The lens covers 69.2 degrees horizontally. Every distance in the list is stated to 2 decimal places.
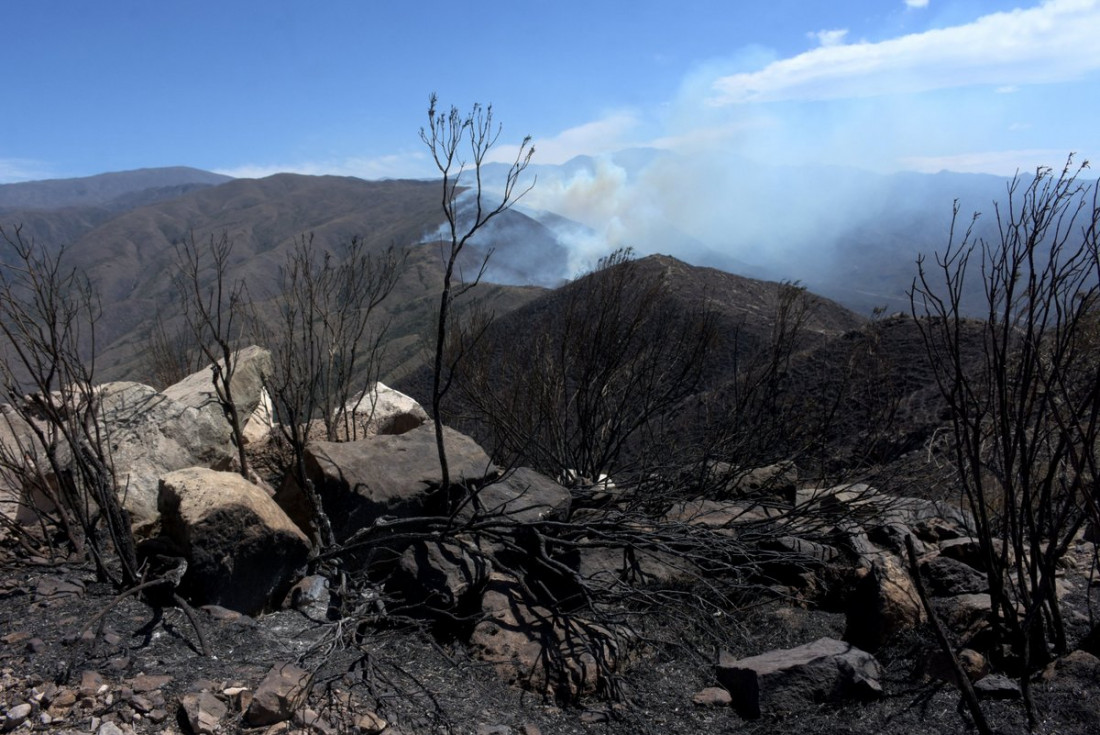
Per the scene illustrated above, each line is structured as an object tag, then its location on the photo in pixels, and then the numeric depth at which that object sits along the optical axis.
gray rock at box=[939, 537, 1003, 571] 5.54
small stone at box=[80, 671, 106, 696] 3.38
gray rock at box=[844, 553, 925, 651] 4.61
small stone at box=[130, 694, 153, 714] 3.34
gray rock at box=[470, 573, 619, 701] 4.30
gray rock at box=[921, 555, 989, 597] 5.04
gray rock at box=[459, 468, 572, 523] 5.24
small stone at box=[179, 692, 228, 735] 3.28
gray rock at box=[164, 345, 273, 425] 6.42
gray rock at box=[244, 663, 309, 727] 3.38
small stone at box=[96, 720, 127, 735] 3.17
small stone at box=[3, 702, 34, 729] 3.16
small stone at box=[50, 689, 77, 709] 3.30
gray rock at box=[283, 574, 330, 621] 4.79
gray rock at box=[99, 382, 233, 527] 5.72
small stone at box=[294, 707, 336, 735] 3.42
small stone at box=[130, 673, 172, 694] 3.46
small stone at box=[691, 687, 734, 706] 4.17
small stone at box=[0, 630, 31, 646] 3.70
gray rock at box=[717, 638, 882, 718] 3.94
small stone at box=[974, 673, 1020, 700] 3.56
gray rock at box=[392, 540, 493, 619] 4.67
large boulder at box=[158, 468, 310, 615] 4.43
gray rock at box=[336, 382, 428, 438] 8.17
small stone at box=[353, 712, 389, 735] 3.51
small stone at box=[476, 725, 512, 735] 3.74
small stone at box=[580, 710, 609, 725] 4.06
